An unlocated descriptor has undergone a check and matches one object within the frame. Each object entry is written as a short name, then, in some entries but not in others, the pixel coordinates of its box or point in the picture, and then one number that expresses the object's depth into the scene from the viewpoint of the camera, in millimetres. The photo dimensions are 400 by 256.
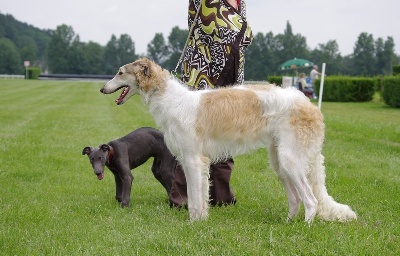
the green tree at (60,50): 110000
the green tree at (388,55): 79000
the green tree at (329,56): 81500
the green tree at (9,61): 110000
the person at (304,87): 29641
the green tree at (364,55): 80562
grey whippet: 6094
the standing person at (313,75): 32800
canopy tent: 39988
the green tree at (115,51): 104625
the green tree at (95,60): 105438
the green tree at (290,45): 52375
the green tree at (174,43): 80875
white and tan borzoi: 5055
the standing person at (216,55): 5875
